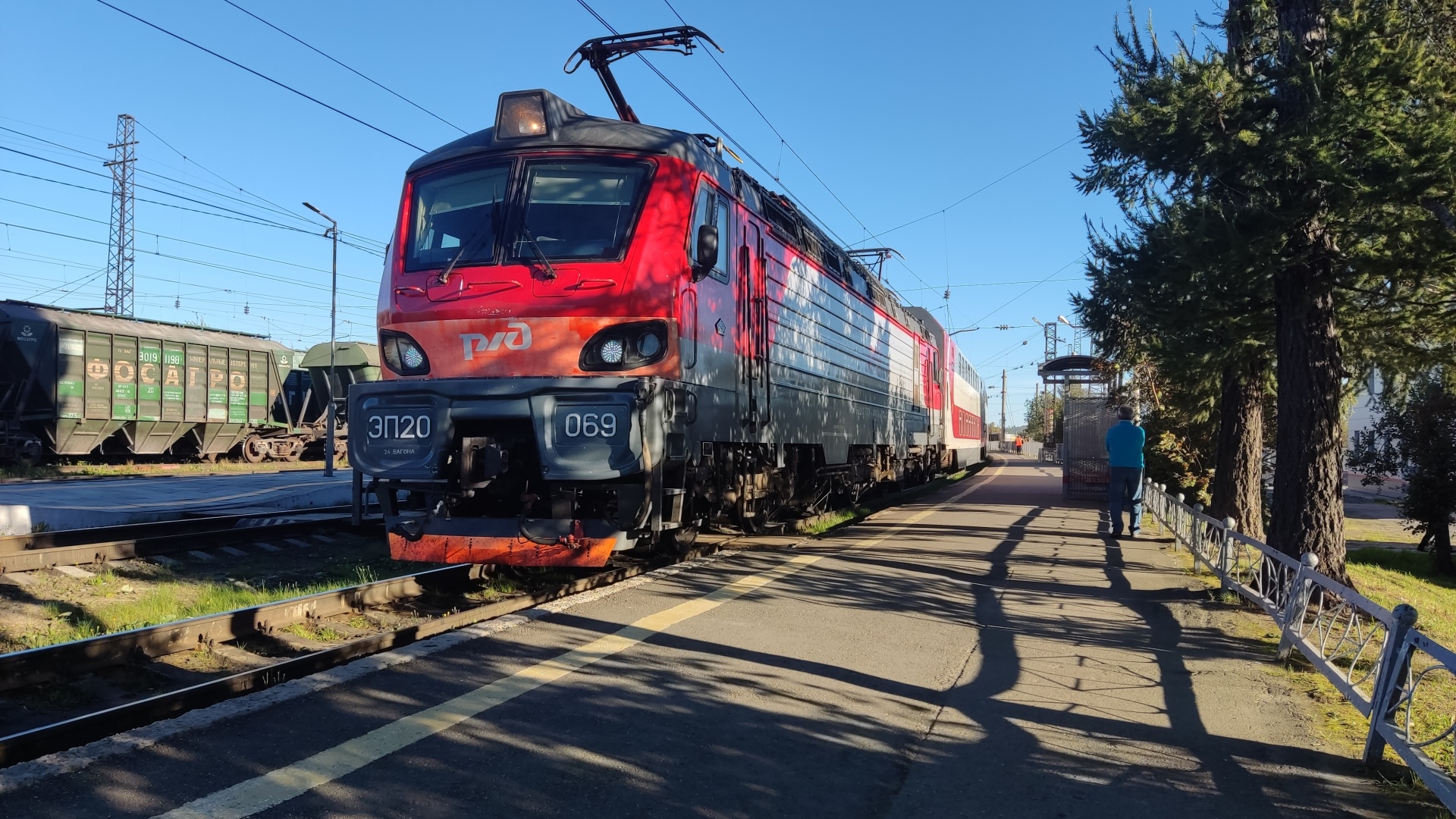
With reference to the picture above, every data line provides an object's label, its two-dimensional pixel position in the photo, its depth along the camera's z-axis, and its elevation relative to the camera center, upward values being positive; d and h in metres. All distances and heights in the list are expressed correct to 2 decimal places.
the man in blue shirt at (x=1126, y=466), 11.58 -0.29
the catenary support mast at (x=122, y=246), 33.75 +7.20
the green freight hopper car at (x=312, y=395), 24.16 +1.28
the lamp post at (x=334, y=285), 24.75 +4.39
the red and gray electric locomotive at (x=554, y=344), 6.14 +0.69
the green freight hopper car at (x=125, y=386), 18.05 +1.18
